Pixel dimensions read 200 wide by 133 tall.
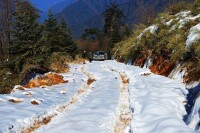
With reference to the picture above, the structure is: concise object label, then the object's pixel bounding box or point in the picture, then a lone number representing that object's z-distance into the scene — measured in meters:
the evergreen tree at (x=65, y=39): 33.80
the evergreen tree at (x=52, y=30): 31.47
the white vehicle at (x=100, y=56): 47.47
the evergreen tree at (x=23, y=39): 19.50
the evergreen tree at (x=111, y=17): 80.38
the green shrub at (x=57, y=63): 22.02
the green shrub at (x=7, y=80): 17.47
